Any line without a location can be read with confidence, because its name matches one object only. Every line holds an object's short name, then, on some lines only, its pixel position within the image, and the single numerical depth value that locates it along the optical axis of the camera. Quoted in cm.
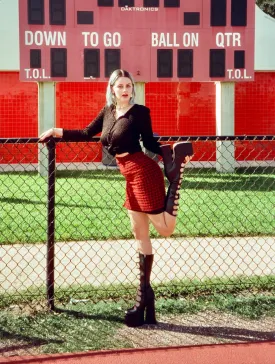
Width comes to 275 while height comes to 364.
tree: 3006
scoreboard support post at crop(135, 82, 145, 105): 1520
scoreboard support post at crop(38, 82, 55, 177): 1531
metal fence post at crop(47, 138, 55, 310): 438
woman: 373
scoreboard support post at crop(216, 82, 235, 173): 1608
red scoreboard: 1430
